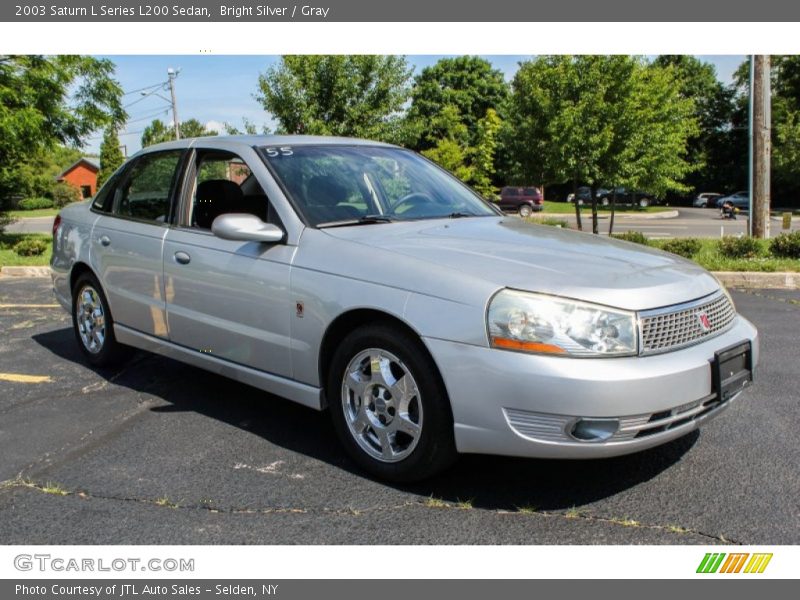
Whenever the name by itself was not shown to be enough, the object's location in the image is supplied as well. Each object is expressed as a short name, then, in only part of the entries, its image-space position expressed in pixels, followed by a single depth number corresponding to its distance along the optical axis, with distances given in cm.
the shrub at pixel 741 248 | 1067
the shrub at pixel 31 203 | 6025
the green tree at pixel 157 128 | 8238
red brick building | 8294
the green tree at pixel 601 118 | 1656
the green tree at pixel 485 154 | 4081
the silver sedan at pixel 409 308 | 301
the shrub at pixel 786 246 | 1061
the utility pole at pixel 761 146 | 1269
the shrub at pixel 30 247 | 1334
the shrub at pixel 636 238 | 1179
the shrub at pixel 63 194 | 6094
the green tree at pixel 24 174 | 1817
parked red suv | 4144
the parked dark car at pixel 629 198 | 4781
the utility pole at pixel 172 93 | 3917
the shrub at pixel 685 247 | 1118
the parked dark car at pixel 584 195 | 4908
